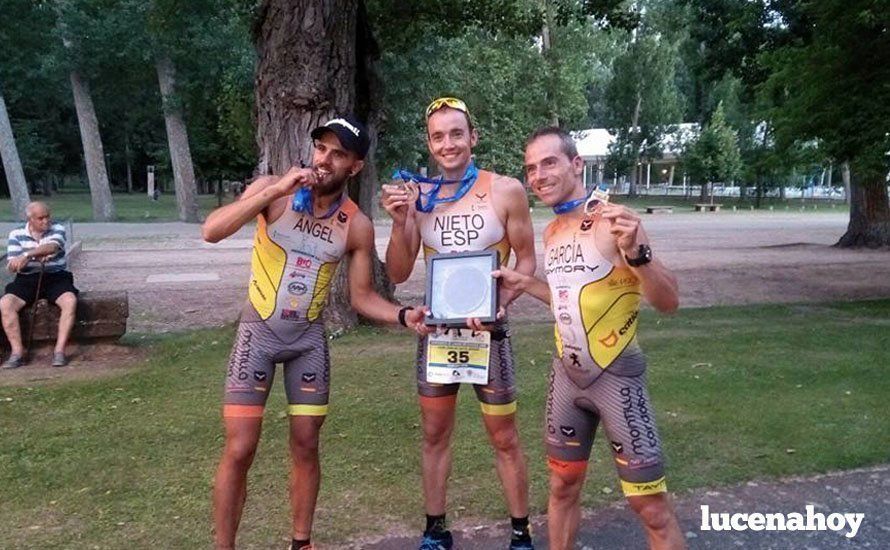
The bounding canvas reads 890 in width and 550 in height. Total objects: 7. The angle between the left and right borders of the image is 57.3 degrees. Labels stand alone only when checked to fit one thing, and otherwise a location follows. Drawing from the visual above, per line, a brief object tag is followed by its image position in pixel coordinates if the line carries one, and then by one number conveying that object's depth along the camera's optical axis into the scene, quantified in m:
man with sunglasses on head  3.76
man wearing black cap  3.55
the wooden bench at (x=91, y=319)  8.46
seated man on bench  8.20
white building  58.88
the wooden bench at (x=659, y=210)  45.41
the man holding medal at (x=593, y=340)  3.11
